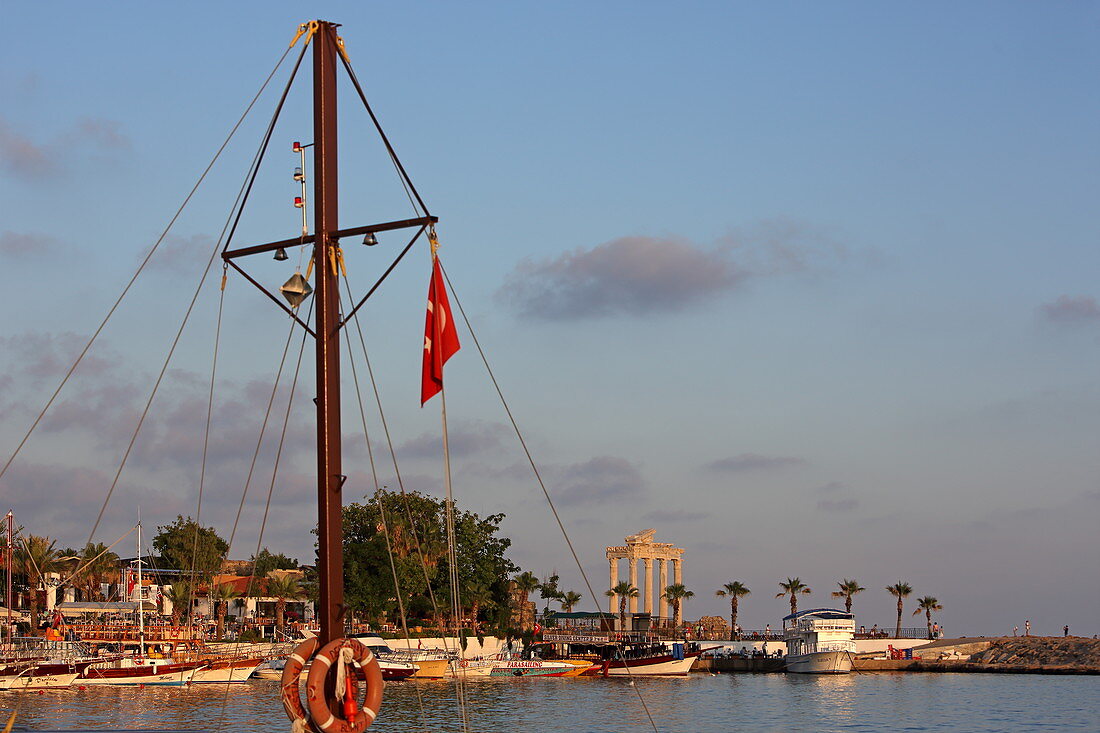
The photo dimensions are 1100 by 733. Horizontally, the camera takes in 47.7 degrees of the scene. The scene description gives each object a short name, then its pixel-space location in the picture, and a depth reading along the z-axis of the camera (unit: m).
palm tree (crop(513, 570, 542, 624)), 130.50
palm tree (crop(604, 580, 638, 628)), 148.12
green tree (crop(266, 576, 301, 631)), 117.75
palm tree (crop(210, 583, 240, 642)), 103.30
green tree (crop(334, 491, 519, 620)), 104.44
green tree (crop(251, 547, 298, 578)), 127.32
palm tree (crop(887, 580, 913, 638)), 159.88
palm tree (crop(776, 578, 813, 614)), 165.62
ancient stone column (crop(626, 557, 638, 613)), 148.25
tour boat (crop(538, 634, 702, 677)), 108.38
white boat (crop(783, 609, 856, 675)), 123.75
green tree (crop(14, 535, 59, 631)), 105.00
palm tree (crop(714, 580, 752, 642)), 164.25
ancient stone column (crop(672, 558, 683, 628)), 155.38
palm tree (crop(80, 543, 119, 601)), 116.62
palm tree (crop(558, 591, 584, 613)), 164.02
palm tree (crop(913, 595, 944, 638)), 163.62
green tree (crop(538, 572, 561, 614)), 143.38
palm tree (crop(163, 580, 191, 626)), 104.19
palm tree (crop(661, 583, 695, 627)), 155.25
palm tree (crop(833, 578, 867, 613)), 161.50
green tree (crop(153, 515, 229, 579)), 117.00
